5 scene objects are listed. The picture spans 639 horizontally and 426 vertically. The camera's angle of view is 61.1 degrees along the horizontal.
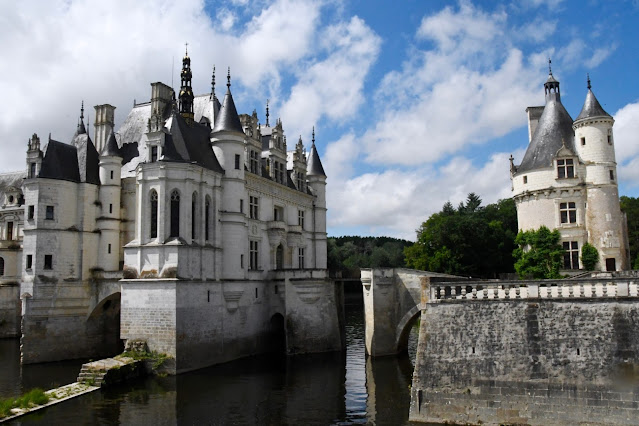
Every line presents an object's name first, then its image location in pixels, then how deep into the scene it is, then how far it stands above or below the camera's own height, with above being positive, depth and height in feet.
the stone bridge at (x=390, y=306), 102.47 -5.41
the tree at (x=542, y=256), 104.17 +3.38
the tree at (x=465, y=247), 154.40 +8.33
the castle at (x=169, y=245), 92.99 +7.13
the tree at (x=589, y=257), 101.45 +2.97
